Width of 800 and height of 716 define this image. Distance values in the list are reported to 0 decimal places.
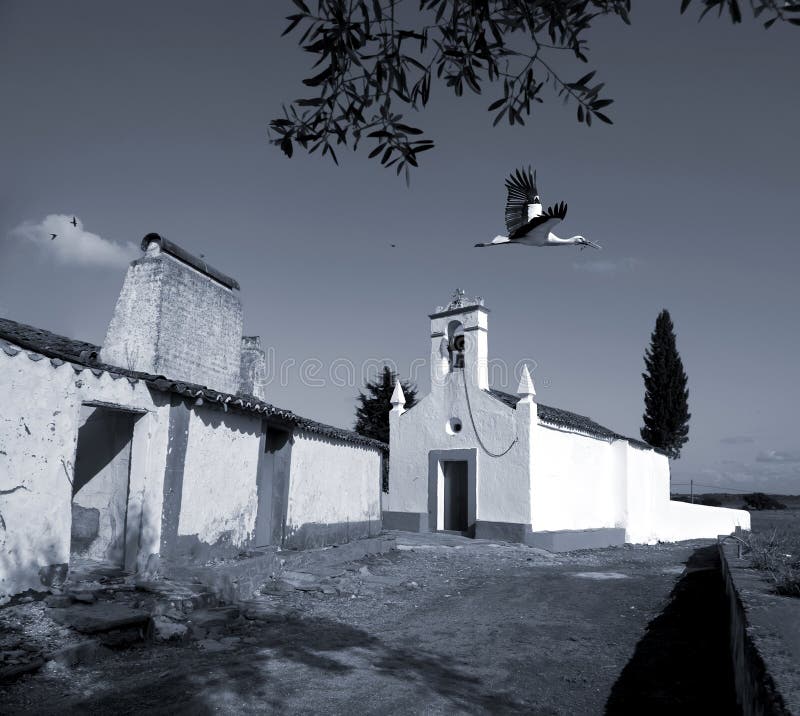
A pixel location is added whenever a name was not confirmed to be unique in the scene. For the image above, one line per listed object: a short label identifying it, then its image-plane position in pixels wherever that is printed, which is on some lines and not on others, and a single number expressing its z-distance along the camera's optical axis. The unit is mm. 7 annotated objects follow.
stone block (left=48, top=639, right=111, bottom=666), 5621
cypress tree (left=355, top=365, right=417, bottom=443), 31562
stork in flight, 5164
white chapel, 17094
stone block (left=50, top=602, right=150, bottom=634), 6234
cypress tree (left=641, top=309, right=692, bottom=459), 29828
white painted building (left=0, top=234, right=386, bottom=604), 7059
